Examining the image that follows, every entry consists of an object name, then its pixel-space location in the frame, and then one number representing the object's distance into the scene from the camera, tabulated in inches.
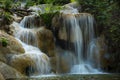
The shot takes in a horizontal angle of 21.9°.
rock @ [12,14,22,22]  797.6
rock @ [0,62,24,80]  548.0
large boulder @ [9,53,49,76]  591.5
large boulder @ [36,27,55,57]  721.0
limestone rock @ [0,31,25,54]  616.7
